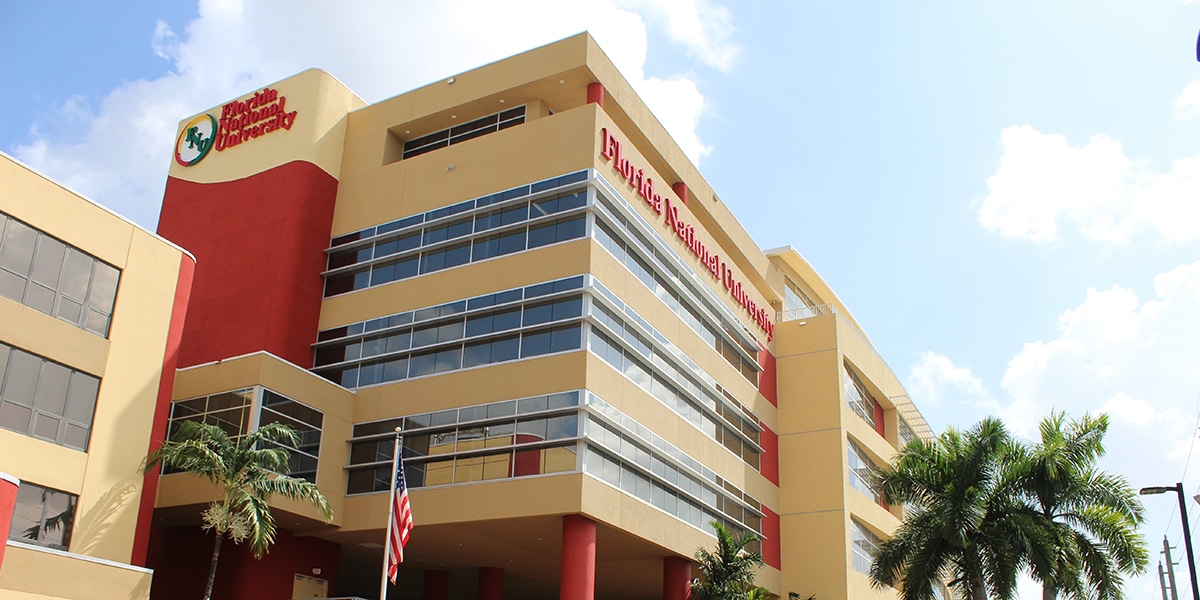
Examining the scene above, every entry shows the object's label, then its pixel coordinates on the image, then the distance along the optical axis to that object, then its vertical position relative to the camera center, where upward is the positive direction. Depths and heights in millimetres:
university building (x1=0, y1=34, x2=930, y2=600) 35312 +11972
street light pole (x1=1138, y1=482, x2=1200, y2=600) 31844 +5998
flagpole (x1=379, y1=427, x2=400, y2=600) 26750 +3411
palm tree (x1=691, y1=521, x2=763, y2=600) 37219 +4487
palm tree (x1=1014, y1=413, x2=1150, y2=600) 35344 +6698
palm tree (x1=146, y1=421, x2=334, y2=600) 30016 +5749
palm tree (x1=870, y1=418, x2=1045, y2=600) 35406 +6198
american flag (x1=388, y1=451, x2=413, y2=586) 27828 +4314
